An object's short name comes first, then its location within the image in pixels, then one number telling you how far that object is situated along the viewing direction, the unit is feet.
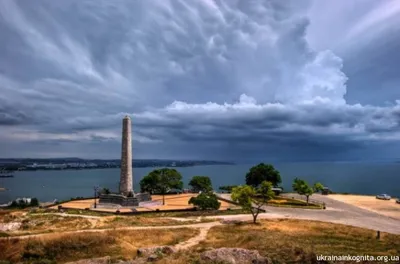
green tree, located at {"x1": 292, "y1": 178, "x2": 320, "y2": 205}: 177.47
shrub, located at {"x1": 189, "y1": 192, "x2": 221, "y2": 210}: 147.17
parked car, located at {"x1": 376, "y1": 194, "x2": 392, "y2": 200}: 205.46
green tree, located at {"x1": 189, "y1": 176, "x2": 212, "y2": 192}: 216.95
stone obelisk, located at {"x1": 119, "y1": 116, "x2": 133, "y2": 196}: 176.24
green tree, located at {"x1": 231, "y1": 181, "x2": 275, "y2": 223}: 119.24
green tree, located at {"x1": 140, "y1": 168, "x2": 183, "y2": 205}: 208.95
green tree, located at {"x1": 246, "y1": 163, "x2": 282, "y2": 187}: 219.82
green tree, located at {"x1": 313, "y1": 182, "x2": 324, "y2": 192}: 192.29
